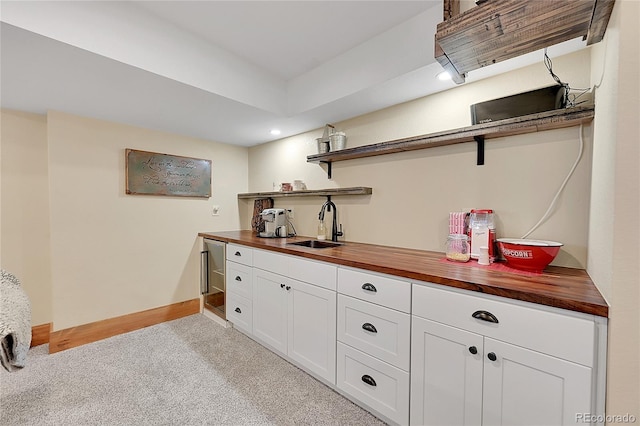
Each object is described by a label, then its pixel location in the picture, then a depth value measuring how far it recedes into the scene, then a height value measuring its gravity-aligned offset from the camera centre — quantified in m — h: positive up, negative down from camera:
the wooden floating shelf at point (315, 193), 2.33 +0.13
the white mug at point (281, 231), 2.90 -0.29
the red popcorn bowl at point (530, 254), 1.29 -0.24
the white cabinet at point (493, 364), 0.95 -0.65
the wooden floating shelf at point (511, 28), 0.98 +0.73
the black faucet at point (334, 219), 2.55 -0.14
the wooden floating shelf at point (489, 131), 1.35 +0.46
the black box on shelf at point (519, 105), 1.45 +0.60
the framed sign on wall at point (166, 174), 2.73 +0.33
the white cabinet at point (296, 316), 1.76 -0.84
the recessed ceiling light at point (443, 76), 1.70 +0.86
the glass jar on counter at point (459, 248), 1.61 -0.26
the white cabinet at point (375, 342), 1.40 -0.78
